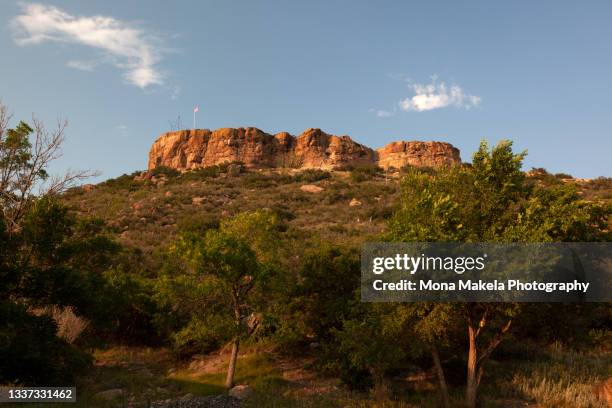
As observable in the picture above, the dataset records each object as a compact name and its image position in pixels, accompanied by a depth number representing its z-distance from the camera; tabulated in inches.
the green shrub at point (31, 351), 518.9
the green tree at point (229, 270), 658.8
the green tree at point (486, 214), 495.2
